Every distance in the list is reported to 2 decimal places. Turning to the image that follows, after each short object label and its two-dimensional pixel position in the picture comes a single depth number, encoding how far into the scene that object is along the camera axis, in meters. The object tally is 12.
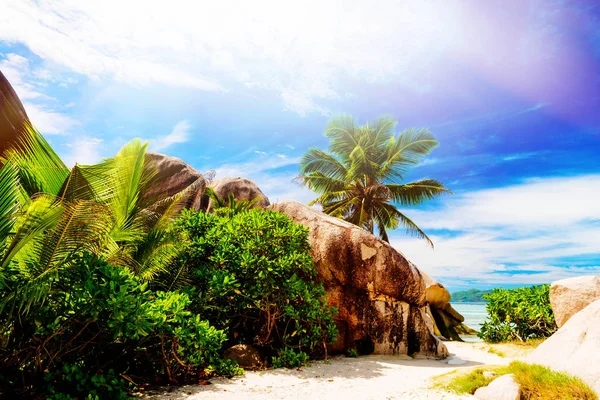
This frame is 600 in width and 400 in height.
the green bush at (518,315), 13.30
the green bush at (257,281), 8.62
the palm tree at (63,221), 4.87
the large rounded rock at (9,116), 9.69
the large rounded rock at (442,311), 18.38
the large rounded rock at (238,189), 20.53
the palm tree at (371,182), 21.25
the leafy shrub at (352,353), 10.12
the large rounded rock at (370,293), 10.57
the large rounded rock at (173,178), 20.70
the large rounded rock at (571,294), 11.25
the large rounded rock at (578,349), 5.70
